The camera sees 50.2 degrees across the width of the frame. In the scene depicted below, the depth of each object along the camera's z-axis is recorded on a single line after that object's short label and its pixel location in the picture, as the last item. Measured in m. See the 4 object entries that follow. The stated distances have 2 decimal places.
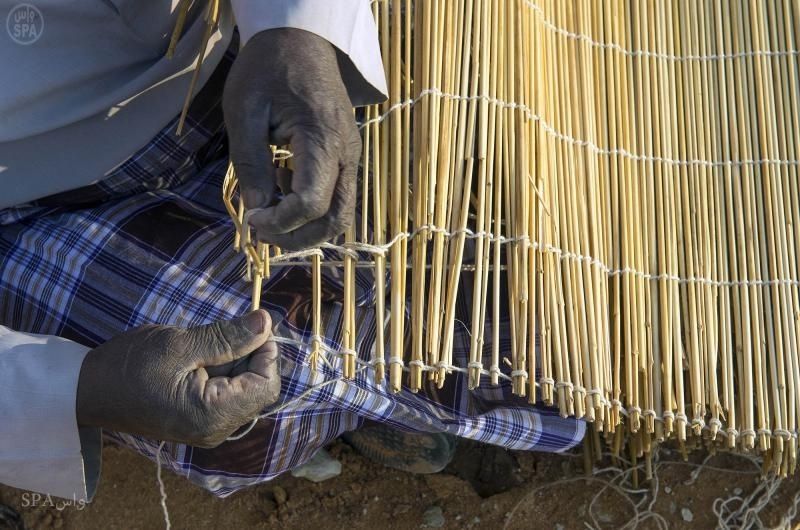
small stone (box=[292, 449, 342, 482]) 1.74
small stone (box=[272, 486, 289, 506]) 1.73
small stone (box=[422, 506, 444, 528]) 1.73
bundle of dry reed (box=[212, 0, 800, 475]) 1.11
